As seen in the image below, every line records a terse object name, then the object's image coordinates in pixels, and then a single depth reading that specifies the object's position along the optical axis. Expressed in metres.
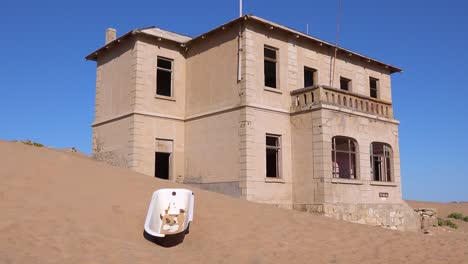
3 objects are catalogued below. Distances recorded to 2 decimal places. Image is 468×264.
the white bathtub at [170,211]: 9.63
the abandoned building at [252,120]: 17.62
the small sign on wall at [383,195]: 19.52
